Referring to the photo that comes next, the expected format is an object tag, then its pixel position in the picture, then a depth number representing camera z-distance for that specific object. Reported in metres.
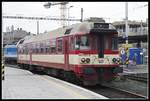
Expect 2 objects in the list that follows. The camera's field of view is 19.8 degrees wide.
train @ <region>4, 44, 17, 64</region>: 57.47
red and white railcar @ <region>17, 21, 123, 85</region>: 20.48
